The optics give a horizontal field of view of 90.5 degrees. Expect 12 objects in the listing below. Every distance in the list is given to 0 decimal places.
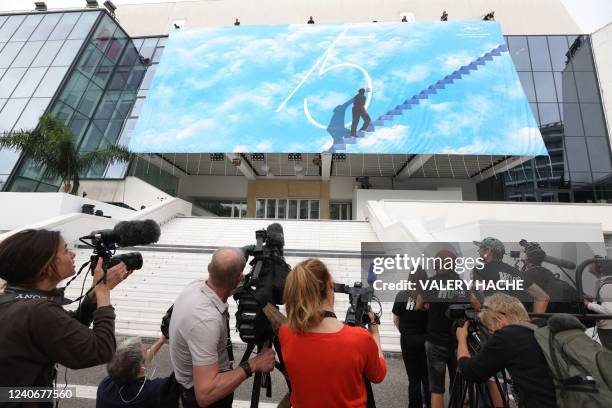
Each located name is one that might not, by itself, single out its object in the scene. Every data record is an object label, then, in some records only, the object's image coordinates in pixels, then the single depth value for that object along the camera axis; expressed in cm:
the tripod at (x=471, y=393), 207
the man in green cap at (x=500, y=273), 305
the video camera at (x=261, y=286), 148
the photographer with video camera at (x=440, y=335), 262
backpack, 142
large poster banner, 1323
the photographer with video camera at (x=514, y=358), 161
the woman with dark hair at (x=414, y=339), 278
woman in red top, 140
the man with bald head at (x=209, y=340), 152
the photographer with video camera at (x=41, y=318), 117
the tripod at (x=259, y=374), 160
